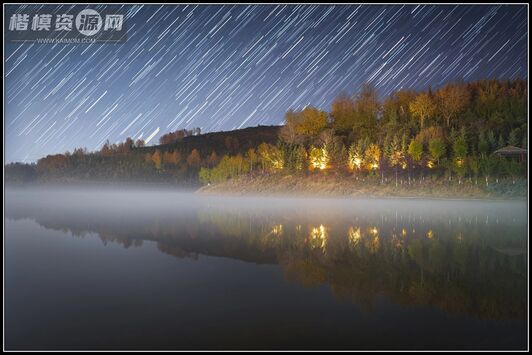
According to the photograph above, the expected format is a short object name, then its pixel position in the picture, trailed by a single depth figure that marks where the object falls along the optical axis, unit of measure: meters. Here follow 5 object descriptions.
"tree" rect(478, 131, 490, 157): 61.56
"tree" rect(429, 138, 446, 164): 63.78
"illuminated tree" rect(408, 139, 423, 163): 65.75
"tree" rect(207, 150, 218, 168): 158.30
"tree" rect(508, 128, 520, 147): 61.19
